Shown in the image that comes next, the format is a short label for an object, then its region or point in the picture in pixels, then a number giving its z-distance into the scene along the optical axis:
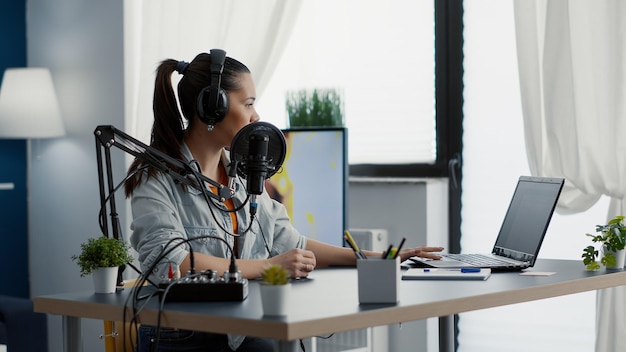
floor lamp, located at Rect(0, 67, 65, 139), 4.30
